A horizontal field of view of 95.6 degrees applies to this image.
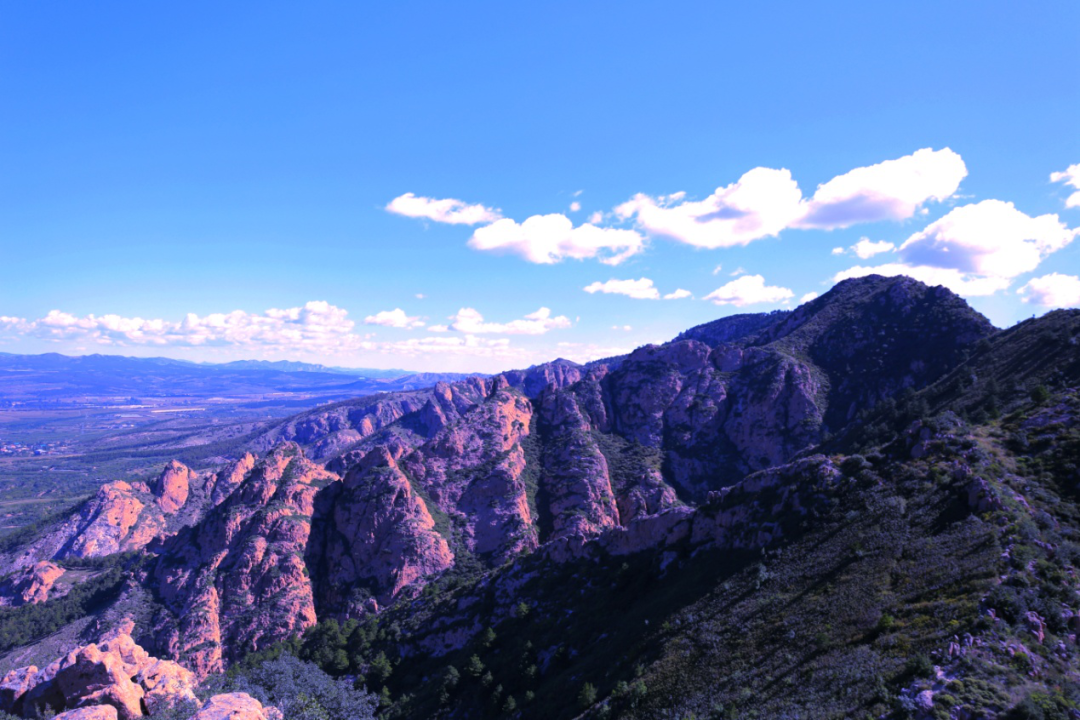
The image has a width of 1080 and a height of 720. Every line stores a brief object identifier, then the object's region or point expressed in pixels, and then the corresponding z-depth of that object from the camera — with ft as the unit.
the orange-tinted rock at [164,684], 141.49
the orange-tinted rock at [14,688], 144.97
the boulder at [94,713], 119.65
